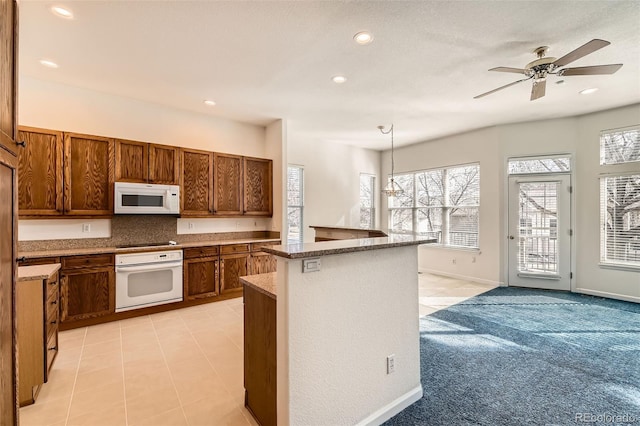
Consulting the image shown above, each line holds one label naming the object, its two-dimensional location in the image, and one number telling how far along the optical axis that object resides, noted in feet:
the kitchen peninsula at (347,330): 5.01
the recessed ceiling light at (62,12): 7.61
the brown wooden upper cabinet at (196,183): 14.30
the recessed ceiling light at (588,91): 12.66
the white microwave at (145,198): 12.42
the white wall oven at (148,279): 11.86
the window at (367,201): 24.04
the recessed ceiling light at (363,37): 8.59
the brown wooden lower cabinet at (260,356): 5.50
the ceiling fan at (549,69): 7.83
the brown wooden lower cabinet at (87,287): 10.82
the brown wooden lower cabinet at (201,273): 13.48
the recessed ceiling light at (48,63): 10.24
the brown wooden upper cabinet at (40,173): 10.78
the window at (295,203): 19.76
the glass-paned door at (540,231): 16.55
